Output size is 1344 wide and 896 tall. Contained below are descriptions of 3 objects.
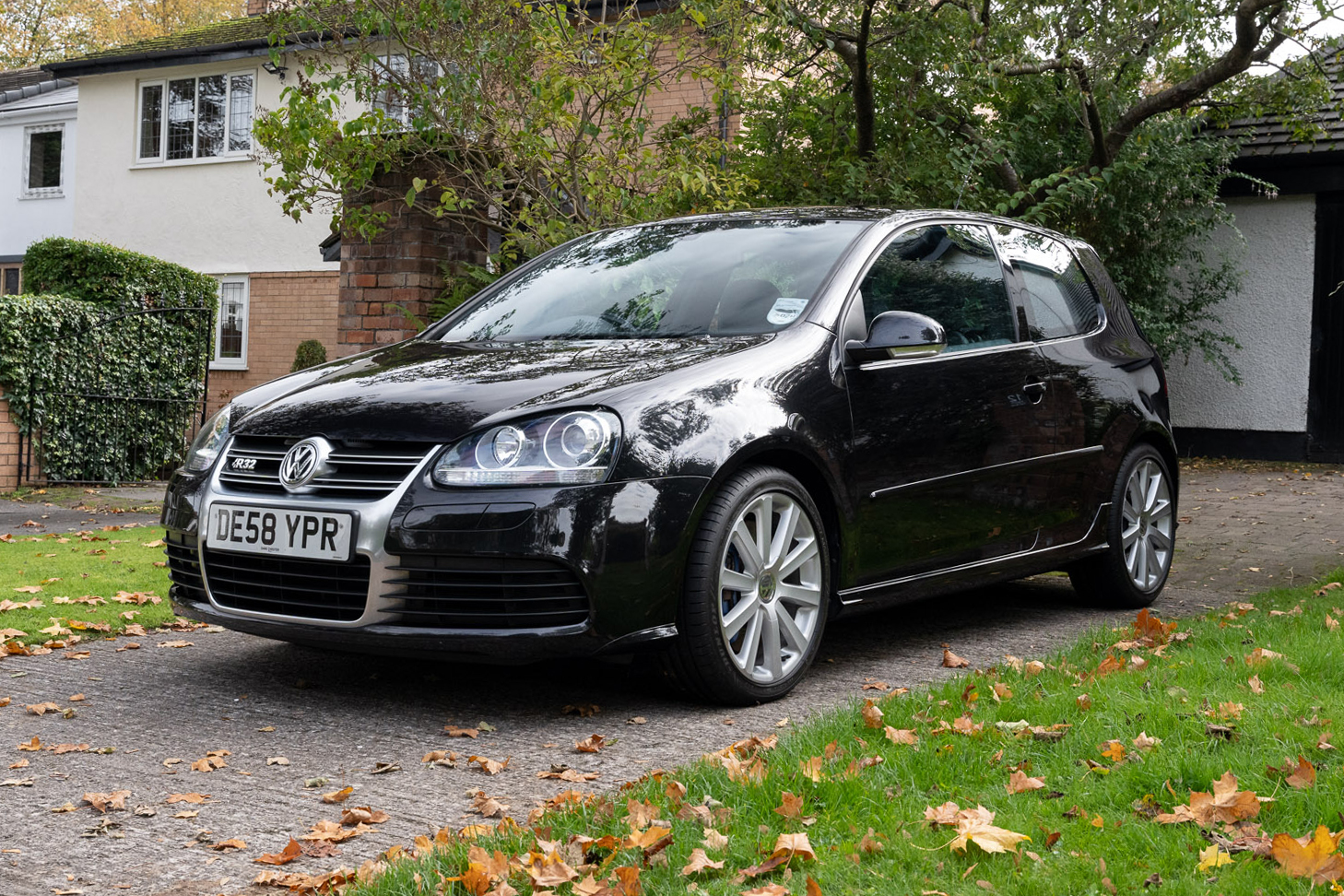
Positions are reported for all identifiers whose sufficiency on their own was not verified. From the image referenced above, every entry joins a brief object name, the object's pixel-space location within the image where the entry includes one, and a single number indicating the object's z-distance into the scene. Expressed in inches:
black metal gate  480.7
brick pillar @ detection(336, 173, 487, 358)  401.1
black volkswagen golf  158.7
